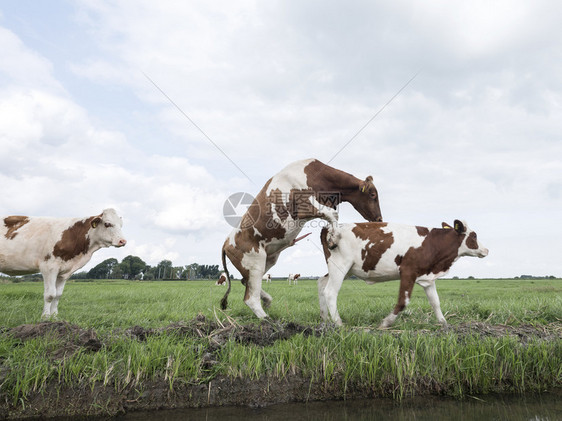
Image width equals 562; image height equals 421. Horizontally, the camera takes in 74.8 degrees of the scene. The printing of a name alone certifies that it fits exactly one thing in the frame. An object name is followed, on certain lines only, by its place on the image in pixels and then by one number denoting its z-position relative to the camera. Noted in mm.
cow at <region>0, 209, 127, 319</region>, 8008
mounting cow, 6605
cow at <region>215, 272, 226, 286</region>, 30623
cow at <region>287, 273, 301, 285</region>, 37456
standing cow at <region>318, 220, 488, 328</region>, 6340
